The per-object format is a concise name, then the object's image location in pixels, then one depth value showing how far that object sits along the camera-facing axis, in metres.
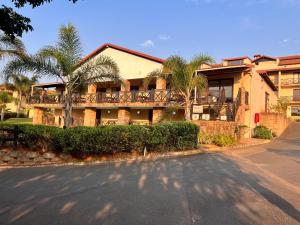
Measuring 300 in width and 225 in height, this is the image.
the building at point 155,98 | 19.45
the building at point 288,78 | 39.66
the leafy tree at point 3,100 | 41.03
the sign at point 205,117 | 19.38
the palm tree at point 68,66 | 12.86
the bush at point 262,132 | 20.44
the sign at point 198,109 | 16.83
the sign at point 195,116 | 19.48
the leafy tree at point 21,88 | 44.44
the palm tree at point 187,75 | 16.41
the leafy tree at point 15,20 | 5.02
